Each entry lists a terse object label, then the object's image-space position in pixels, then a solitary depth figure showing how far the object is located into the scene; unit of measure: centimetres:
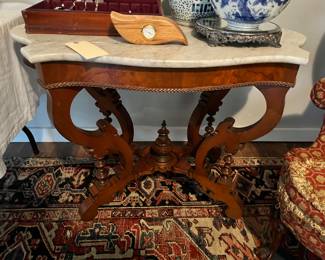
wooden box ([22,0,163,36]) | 89
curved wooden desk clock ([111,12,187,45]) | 86
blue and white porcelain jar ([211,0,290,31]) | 83
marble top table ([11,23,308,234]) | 79
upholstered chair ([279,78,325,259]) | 75
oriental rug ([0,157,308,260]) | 111
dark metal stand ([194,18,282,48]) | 87
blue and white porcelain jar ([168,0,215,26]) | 103
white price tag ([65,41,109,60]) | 77
